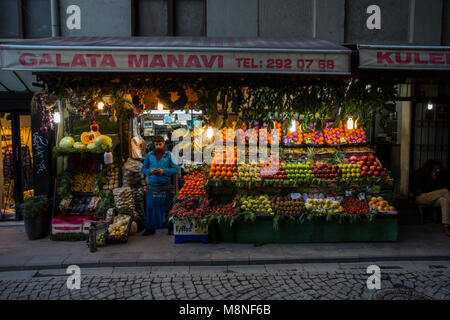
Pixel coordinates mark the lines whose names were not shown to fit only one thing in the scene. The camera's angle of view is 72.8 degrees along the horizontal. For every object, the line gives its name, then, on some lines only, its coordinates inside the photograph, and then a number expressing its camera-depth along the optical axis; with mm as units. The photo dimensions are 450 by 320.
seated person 8078
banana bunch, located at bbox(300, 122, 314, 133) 8064
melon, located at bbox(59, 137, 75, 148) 7809
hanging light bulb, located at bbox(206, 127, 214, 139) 9141
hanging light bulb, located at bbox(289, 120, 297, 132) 8988
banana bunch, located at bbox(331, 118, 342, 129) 7504
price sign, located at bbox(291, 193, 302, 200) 7262
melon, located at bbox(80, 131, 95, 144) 8109
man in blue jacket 8055
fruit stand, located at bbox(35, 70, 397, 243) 6883
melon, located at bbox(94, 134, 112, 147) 7848
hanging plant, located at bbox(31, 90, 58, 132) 6793
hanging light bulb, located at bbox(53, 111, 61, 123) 7809
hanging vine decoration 6730
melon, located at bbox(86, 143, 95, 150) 7822
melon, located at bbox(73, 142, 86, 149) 7796
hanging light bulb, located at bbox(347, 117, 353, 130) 8664
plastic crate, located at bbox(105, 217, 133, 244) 7036
